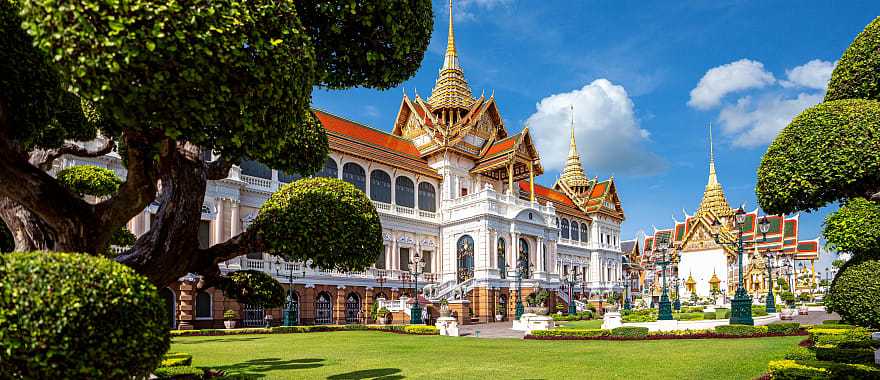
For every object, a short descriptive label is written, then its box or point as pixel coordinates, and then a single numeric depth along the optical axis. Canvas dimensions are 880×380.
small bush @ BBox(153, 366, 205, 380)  10.30
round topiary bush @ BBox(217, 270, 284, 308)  8.27
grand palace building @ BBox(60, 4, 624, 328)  31.23
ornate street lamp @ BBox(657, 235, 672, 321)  23.73
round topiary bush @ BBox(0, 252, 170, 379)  3.97
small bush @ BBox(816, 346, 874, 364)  11.59
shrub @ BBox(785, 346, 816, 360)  12.21
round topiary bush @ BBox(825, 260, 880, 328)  8.70
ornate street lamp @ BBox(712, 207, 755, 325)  23.05
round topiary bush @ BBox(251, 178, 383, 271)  7.27
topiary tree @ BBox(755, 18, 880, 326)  8.55
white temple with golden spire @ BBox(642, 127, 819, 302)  66.25
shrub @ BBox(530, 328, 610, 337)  22.29
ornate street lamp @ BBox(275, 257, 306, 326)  29.80
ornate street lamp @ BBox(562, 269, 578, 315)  42.72
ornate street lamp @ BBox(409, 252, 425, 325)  29.91
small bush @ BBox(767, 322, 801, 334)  21.72
